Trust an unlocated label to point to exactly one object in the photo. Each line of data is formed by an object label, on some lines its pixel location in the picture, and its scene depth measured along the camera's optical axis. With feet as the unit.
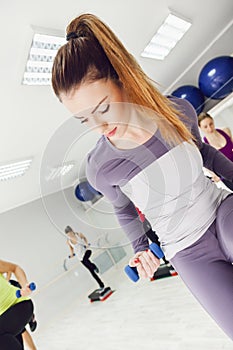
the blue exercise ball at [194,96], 15.08
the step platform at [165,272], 12.60
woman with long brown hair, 2.46
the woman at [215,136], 9.45
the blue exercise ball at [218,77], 13.31
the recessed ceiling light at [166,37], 11.34
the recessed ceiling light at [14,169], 14.31
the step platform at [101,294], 15.96
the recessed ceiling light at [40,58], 8.21
